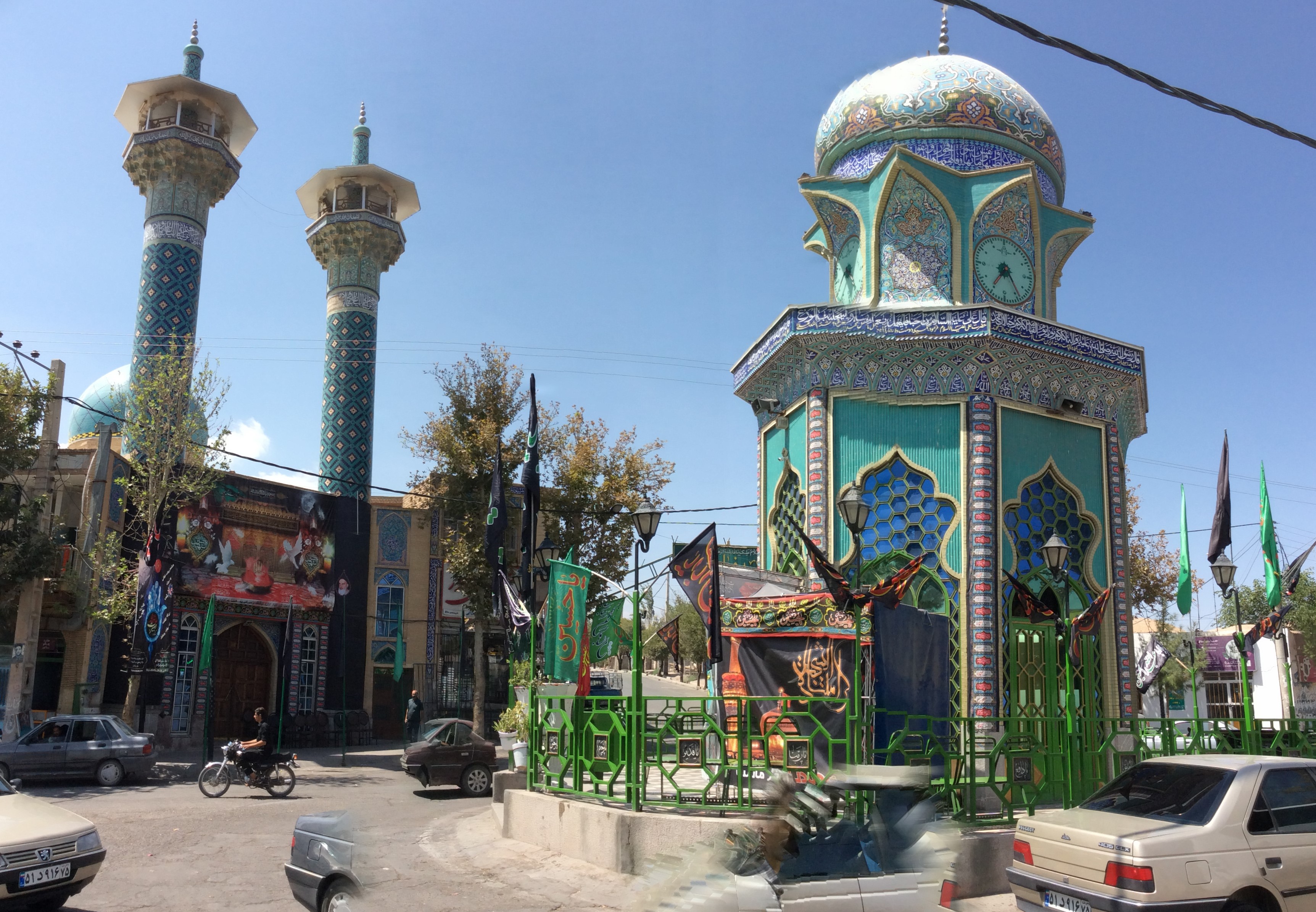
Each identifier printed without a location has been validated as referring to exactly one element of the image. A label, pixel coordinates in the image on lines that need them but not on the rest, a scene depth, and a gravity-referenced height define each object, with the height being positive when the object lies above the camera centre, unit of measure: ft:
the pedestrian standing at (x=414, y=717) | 76.18 -7.58
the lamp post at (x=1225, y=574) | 48.21 +2.93
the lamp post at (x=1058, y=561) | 36.60 +2.71
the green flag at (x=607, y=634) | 41.88 -0.42
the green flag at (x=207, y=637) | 64.13 -1.29
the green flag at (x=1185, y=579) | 57.26 +3.14
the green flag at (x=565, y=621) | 35.01 +0.08
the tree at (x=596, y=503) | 87.81 +10.58
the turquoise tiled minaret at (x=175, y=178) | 84.23 +38.70
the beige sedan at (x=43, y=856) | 23.30 -5.80
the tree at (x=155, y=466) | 68.39 +10.84
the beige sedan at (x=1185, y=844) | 20.24 -4.45
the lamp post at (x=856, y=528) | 29.35 +3.43
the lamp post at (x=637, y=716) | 28.63 -2.76
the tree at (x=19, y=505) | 65.46 +7.26
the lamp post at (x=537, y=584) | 36.73 +2.20
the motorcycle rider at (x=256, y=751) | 52.26 -7.02
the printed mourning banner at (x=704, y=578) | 32.63 +1.56
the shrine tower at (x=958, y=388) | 48.03 +12.43
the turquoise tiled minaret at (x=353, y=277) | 97.35 +35.11
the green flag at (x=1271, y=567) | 53.62 +3.71
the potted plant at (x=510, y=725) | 53.78 -5.76
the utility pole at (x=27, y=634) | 66.74 -1.42
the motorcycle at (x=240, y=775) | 52.01 -8.23
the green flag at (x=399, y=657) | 89.14 -3.28
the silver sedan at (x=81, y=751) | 54.49 -7.57
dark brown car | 53.47 -7.45
